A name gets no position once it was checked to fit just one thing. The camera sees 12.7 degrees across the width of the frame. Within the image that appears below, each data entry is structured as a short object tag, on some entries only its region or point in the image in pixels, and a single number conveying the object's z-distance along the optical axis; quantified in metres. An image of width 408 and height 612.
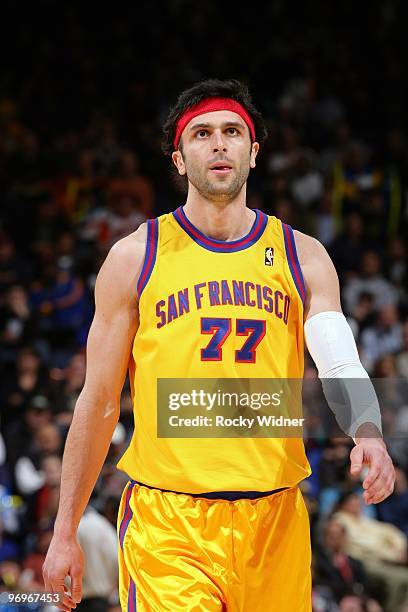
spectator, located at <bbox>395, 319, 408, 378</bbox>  16.79
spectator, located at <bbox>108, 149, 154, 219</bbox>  19.19
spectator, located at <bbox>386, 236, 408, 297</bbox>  19.05
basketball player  6.09
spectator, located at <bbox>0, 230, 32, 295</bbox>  17.61
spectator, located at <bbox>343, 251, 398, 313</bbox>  18.35
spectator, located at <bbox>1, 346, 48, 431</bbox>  15.39
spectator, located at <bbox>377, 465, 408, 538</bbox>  13.80
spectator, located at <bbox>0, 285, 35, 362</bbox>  16.64
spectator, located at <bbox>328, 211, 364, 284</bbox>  18.72
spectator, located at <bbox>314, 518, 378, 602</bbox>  12.58
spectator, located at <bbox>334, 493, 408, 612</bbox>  12.86
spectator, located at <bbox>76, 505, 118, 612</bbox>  10.58
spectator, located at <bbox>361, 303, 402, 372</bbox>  17.25
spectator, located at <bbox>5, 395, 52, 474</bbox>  14.23
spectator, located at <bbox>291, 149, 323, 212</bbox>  20.43
